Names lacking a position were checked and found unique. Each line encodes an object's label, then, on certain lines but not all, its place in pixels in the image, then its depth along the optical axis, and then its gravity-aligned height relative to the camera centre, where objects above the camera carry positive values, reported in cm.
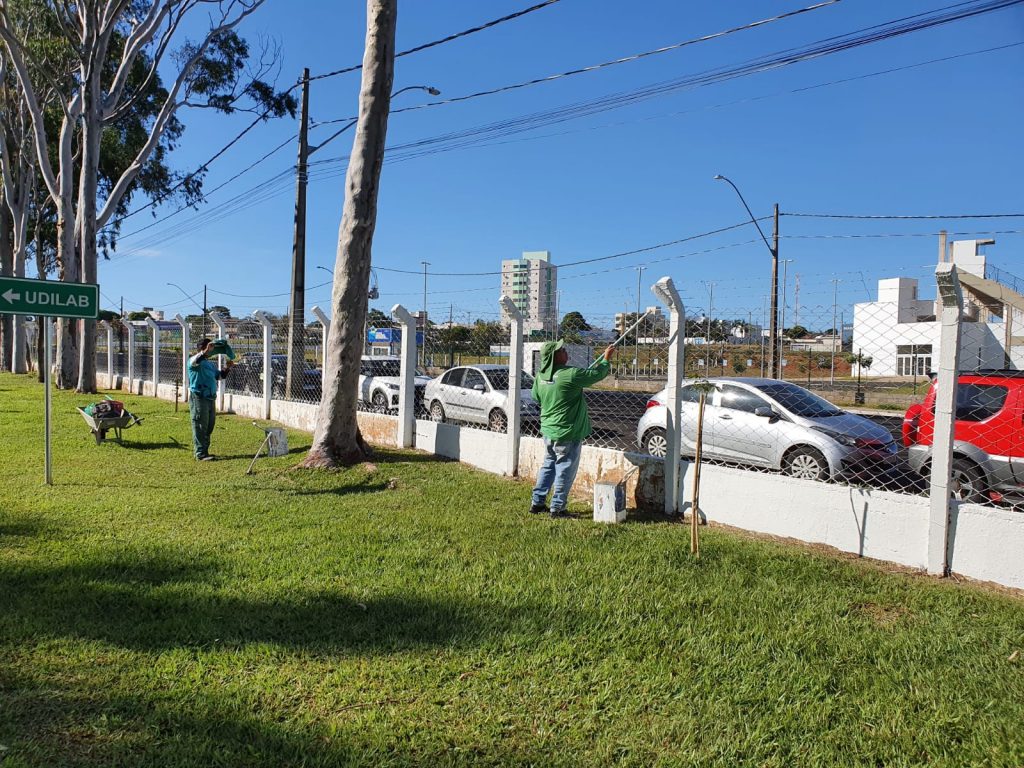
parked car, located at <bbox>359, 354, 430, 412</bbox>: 1597 -48
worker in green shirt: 643 -48
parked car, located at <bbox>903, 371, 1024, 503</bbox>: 641 -57
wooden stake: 505 -110
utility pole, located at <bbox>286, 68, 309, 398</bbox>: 1609 +295
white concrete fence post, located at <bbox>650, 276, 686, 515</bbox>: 648 -22
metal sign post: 734 -65
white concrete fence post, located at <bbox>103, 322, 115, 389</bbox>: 2483 -22
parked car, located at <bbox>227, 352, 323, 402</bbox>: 1441 -42
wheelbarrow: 1075 -106
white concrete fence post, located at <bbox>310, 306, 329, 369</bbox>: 1175 +69
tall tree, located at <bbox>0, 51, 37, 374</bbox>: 2561 +715
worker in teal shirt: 963 -55
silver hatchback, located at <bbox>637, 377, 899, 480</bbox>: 825 -73
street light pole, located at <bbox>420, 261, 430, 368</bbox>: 1071 +53
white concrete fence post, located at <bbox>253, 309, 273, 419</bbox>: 1405 -3
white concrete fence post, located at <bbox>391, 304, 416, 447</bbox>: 980 -26
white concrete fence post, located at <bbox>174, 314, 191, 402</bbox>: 1641 +33
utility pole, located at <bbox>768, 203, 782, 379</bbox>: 1165 +40
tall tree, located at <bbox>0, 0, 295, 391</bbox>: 1981 +768
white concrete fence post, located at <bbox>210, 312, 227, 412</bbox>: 1385 +66
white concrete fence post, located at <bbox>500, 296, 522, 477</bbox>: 808 -17
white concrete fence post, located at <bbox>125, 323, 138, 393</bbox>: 2241 -8
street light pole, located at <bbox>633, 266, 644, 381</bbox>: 741 +15
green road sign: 761 +58
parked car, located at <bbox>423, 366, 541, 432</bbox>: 1295 -63
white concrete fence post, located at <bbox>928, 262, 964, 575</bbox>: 474 -36
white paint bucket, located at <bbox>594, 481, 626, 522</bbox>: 624 -119
